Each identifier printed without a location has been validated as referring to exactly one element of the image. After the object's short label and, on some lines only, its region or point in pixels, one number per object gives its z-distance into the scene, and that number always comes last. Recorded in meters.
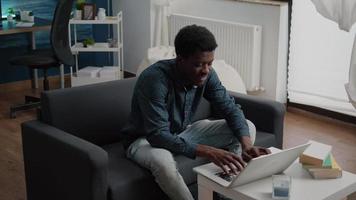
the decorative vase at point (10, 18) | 5.01
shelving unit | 5.14
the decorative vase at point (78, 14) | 5.14
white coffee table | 2.05
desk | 4.61
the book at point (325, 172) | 2.20
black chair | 4.48
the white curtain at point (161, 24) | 5.36
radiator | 4.54
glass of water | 1.98
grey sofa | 2.33
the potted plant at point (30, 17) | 5.01
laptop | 2.03
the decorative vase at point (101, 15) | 5.18
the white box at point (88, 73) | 5.18
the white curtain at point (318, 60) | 4.14
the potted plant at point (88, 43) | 5.20
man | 2.36
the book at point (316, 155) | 2.24
